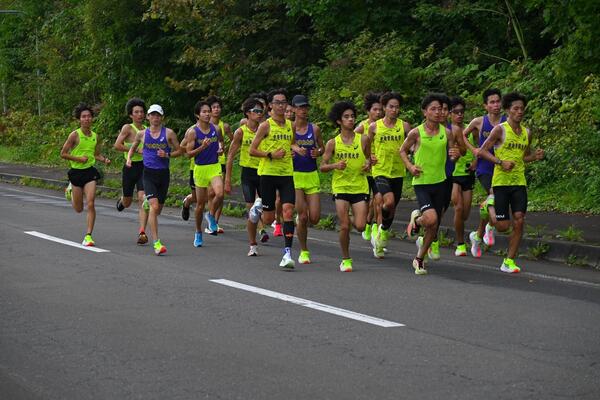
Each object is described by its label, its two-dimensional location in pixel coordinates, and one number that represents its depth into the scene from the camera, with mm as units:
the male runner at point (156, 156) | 14023
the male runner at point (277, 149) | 12555
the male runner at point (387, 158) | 13219
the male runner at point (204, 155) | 14949
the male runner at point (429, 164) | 11867
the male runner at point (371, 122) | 13820
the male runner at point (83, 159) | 14852
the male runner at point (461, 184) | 13719
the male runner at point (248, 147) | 15523
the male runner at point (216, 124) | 15881
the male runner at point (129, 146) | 14867
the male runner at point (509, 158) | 12148
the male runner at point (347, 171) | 12094
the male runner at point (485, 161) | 13484
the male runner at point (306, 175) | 12531
